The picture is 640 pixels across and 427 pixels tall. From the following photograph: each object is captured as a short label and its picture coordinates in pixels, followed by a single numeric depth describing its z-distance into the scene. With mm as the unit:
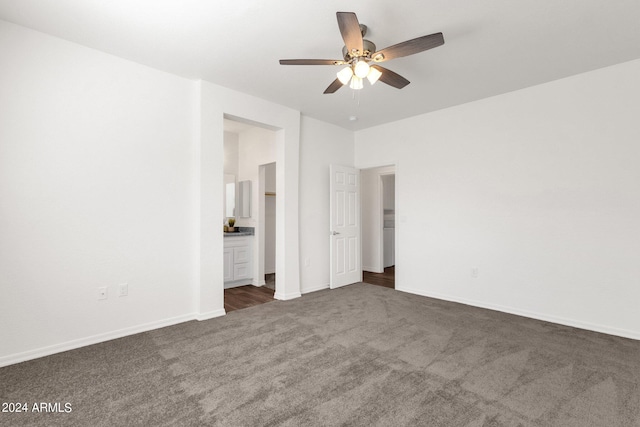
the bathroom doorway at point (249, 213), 5113
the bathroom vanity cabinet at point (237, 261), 5098
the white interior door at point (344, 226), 5086
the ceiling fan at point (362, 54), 2074
